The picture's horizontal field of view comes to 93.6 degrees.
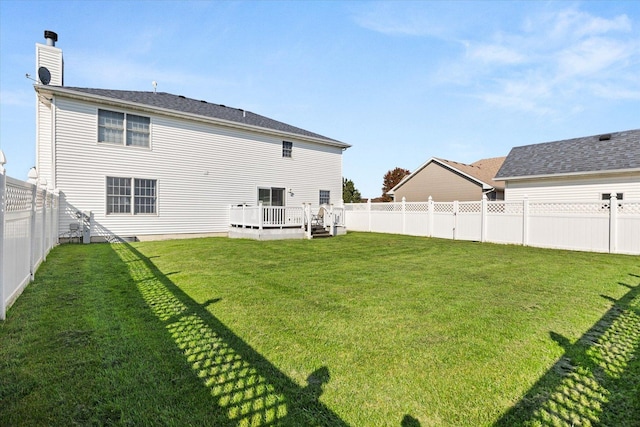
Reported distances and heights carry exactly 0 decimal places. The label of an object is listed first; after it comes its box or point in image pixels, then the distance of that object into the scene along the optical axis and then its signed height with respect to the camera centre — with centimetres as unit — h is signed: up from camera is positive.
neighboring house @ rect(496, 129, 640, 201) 1336 +212
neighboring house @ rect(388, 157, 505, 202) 2181 +239
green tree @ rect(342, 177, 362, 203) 3551 +245
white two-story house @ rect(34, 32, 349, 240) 1091 +232
